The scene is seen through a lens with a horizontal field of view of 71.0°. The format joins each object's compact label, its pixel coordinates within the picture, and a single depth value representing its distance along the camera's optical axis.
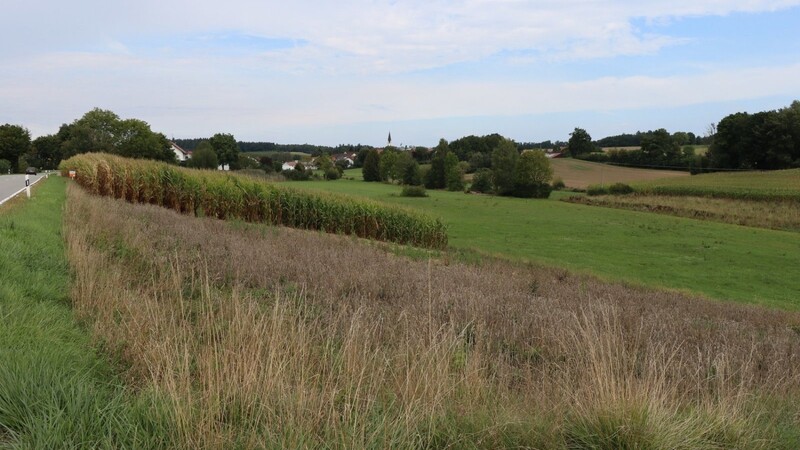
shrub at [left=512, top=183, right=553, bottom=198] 77.75
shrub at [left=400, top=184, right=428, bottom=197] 74.75
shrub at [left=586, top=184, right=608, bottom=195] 72.24
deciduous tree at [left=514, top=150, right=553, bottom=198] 78.19
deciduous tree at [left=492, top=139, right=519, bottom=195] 80.50
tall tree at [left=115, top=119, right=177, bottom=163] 80.06
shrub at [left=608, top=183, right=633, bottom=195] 69.66
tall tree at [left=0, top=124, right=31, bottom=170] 85.75
